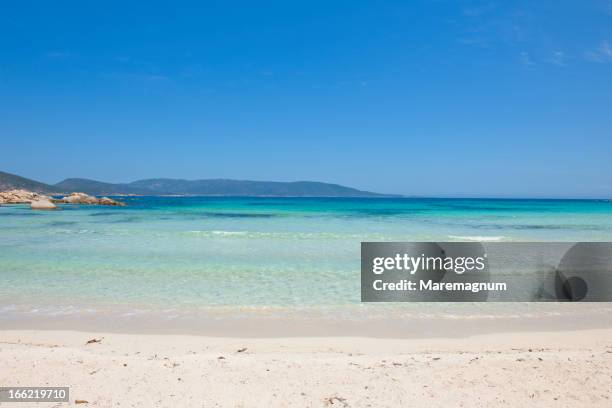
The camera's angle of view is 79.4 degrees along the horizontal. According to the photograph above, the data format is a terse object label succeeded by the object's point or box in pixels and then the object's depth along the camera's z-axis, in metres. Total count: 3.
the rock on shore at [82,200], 59.56
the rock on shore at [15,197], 57.68
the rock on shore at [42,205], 42.31
